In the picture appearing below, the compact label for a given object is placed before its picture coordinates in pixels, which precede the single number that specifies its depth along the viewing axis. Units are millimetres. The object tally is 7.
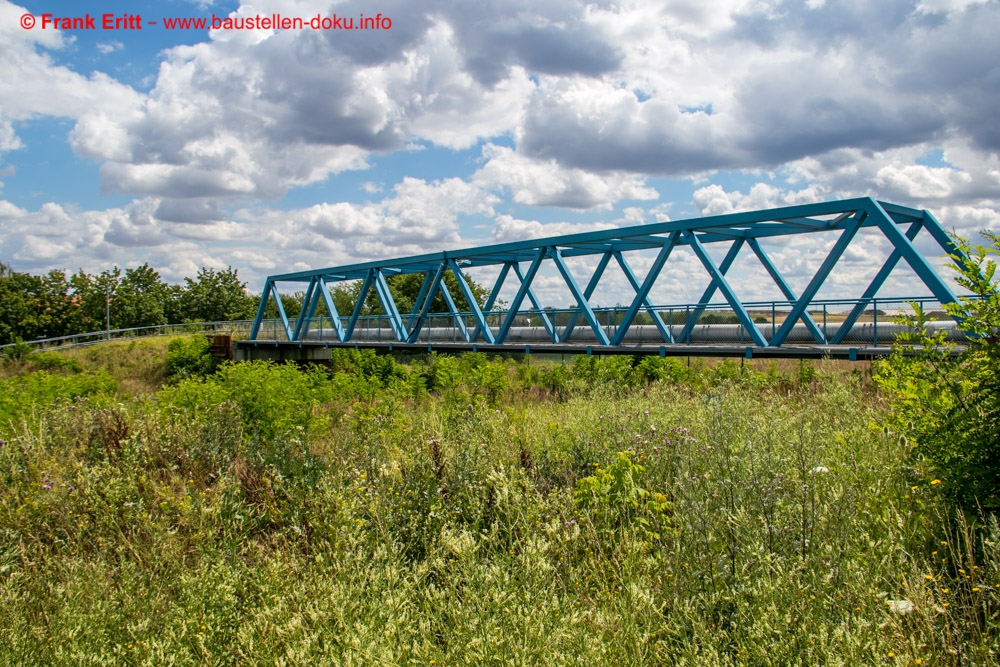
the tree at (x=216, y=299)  57469
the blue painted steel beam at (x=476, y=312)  22467
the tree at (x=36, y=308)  48625
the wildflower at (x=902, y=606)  3001
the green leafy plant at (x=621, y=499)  4504
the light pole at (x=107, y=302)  49559
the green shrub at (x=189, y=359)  35344
